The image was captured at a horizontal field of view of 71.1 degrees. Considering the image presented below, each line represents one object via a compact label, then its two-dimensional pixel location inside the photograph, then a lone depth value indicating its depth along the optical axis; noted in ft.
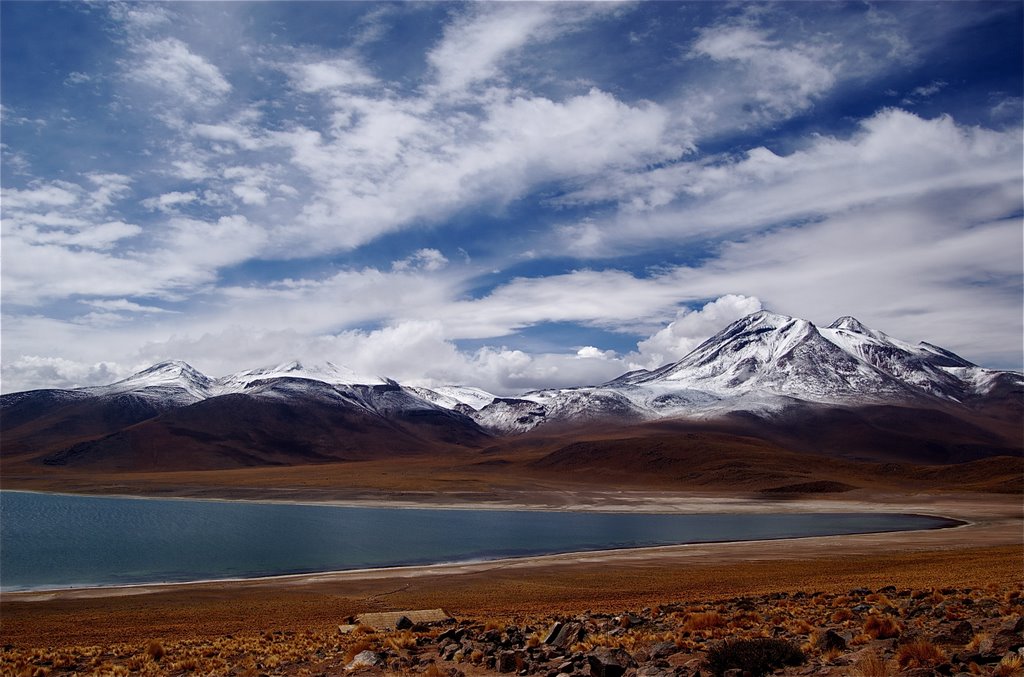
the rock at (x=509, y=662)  45.88
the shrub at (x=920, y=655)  35.22
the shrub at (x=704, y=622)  53.68
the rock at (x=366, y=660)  50.26
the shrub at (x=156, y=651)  58.29
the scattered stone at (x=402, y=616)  68.64
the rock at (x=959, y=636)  40.73
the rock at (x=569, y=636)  50.88
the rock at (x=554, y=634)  52.34
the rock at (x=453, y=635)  55.72
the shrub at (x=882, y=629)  43.96
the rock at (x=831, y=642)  41.24
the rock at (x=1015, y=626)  38.13
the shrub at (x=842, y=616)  53.62
